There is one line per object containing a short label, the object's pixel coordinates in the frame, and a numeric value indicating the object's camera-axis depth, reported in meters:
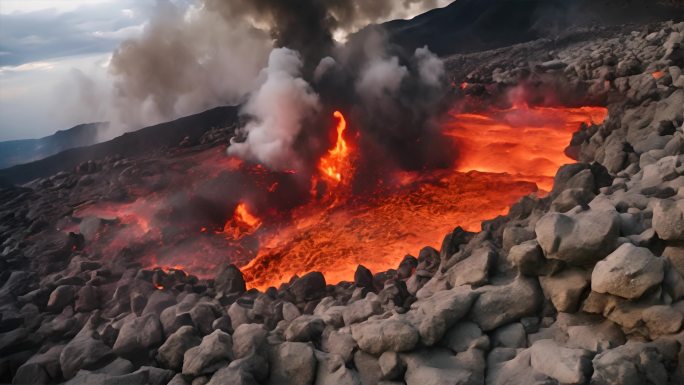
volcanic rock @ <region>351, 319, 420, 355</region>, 5.13
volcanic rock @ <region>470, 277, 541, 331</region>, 5.43
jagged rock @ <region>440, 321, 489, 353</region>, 5.19
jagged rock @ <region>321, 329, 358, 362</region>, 5.41
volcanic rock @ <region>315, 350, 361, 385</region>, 5.08
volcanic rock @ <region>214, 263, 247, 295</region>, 8.47
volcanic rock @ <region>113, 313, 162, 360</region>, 6.32
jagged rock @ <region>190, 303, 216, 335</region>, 6.82
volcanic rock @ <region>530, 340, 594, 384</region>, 4.16
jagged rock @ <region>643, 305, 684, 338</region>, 4.47
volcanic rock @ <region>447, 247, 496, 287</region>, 6.09
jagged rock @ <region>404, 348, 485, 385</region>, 4.66
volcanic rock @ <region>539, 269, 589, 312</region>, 5.19
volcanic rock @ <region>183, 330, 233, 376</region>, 5.36
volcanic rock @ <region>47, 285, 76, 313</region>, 8.22
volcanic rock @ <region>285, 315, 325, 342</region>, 5.90
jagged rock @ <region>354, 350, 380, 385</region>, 5.09
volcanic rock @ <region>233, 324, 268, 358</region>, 5.58
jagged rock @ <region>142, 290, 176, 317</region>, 7.63
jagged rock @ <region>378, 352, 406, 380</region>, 4.99
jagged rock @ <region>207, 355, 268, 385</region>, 5.00
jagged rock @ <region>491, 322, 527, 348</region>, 5.20
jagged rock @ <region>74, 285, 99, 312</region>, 8.09
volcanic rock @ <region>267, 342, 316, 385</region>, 5.29
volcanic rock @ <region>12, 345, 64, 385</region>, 5.99
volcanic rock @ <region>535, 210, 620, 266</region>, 5.20
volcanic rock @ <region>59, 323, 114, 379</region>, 5.99
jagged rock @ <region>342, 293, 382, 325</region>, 6.26
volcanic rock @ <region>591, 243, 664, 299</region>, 4.64
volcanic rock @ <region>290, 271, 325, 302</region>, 7.76
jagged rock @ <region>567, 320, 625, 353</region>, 4.66
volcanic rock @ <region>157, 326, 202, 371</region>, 5.87
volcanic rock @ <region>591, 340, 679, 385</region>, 4.07
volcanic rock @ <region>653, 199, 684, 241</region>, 5.07
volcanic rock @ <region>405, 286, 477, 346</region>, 5.22
